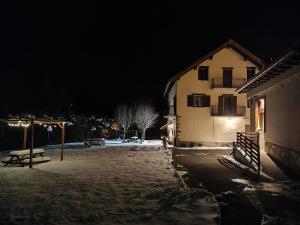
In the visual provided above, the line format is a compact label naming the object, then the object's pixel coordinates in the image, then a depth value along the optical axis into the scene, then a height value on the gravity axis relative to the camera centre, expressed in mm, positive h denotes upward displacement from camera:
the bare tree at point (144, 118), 29638 +809
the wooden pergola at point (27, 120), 10568 +63
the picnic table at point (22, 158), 11049 -1964
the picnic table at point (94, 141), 21717 -1798
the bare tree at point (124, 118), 30581 +808
